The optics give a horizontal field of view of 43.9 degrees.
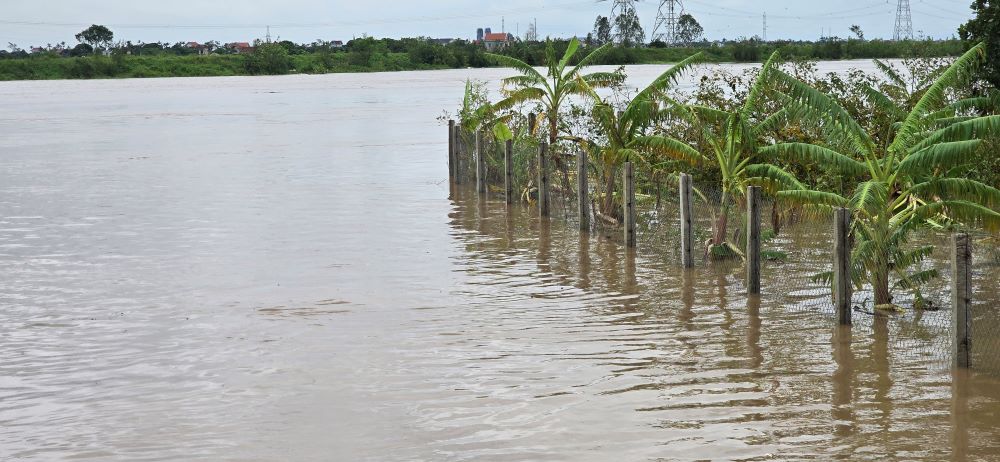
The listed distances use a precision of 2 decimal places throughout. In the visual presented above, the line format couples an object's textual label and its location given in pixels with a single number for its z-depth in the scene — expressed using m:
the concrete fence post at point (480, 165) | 25.44
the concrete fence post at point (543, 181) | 20.45
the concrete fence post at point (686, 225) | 15.62
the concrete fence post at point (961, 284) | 10.36
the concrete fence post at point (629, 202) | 17.41
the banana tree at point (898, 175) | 12.24
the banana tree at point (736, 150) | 14.99
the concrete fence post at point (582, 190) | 18.89
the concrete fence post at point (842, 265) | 12.06
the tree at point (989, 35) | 19.17
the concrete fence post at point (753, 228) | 13.88
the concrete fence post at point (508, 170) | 22.83
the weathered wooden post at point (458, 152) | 27.56
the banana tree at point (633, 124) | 18.16
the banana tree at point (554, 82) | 22.27
